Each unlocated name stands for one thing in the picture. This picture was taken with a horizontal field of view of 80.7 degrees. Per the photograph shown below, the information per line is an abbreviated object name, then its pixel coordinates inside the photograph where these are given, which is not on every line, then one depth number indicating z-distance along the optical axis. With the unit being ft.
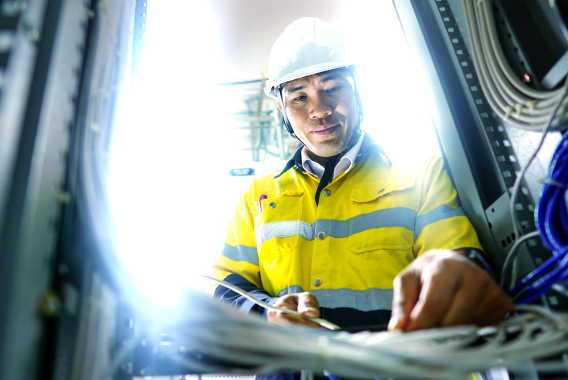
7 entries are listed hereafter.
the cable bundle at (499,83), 2.19
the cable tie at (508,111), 2.44
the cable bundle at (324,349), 1.15
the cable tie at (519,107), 2.35
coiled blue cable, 1.91
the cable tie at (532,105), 2.23
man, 3.46
